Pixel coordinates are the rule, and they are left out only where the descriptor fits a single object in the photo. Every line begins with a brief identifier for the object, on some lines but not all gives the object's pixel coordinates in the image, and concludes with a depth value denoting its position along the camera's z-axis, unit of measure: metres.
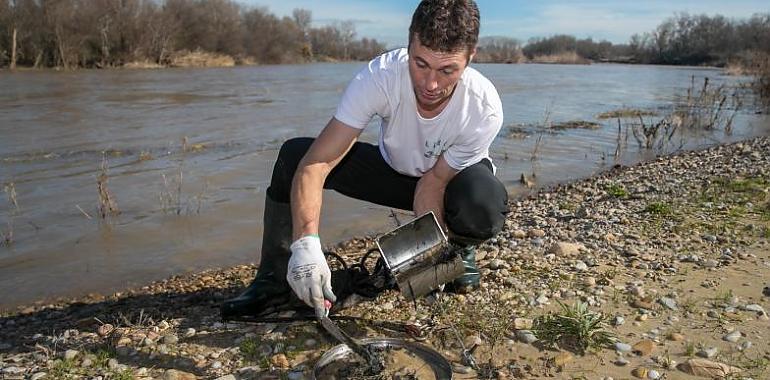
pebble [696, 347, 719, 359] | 2.29
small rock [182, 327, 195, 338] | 2.57
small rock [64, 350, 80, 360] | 2.32
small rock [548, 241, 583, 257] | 3.56
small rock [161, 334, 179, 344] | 2.50
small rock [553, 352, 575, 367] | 2.28
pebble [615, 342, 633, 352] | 2.35
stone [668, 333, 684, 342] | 2.43
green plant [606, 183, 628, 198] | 5.42
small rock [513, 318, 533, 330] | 2.56
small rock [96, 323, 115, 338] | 2.61
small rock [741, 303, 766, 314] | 2.64
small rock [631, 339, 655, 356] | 2.33
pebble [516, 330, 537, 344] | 2.45
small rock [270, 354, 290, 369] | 2.33
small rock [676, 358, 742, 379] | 2.17
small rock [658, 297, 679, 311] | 2.71
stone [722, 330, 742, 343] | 2.40
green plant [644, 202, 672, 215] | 4.44
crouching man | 2.37
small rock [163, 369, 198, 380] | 2.22
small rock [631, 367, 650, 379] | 2.18
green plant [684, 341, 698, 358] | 2.31
